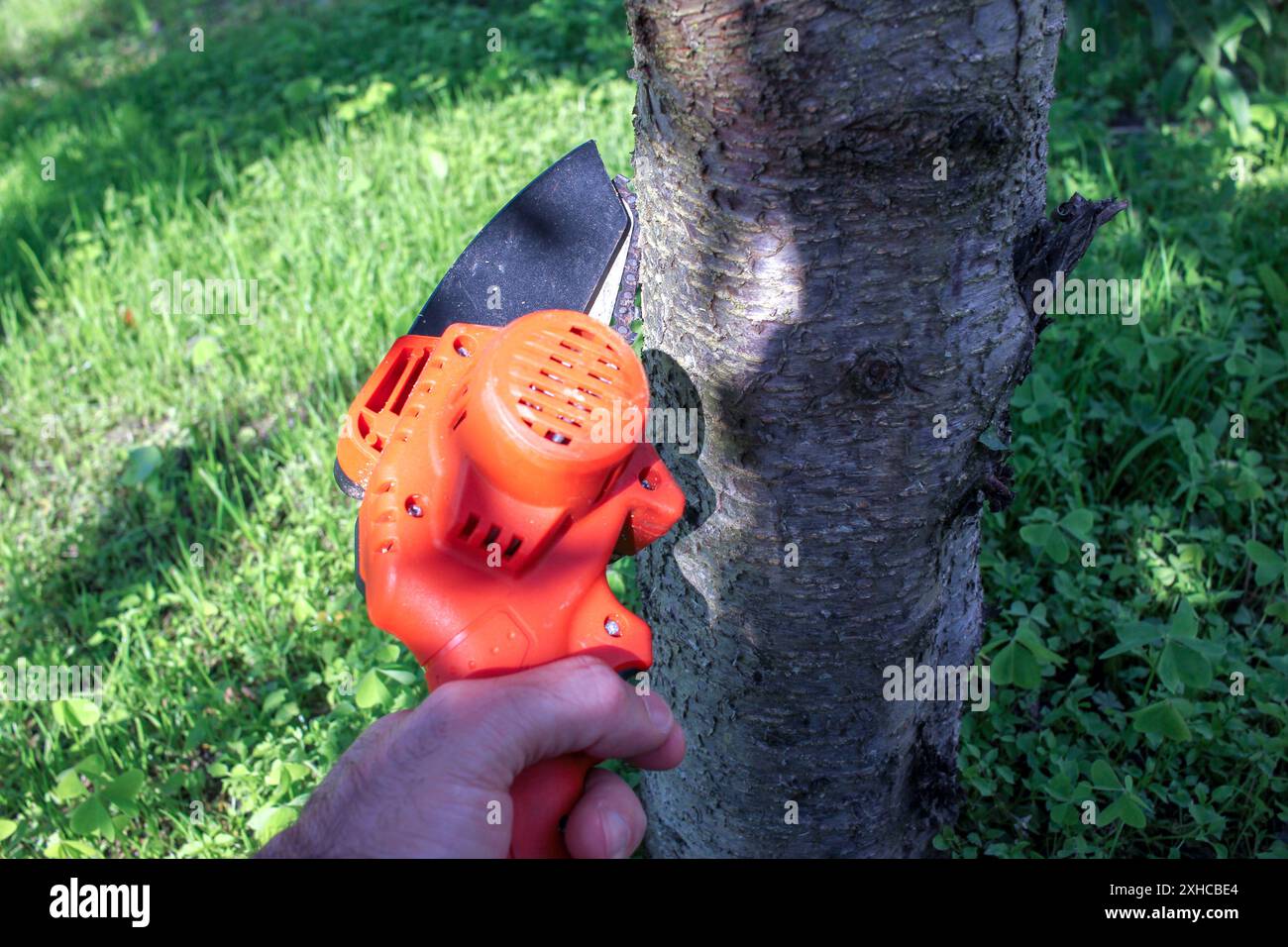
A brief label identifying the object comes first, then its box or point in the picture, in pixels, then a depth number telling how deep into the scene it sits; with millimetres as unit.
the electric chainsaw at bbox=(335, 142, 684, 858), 316
